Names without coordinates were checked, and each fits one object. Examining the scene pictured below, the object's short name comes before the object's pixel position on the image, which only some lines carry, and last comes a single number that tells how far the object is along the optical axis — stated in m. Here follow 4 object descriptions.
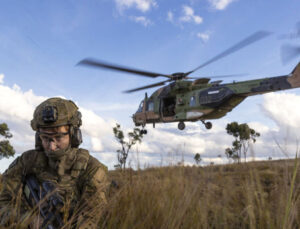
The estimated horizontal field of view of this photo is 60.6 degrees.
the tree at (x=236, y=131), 28.27
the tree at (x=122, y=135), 24.52
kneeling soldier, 2.77
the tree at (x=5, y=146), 23.80
